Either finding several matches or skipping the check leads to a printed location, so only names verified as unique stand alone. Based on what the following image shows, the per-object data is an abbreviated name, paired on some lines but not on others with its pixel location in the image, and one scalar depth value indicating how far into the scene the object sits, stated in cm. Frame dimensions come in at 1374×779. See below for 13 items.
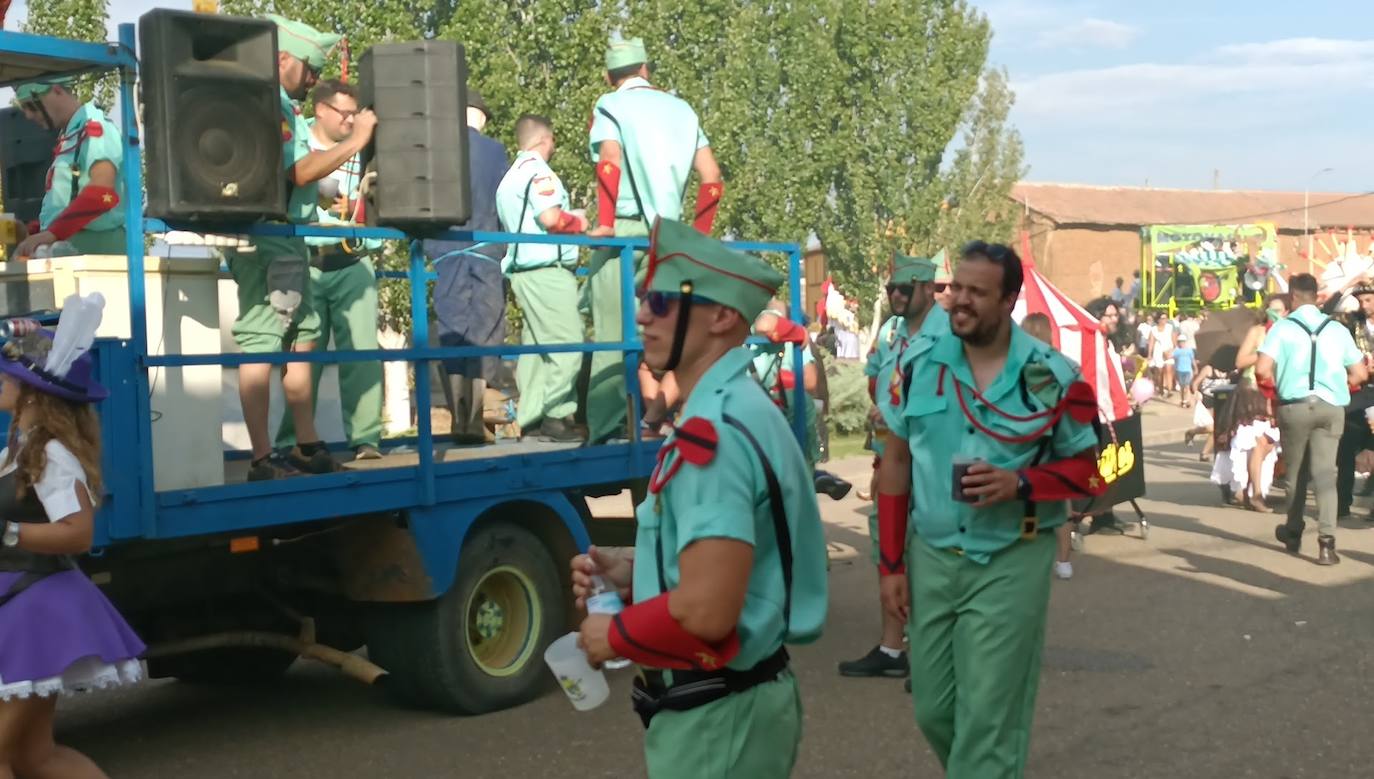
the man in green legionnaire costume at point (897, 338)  847
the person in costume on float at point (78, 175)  702
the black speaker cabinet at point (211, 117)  654
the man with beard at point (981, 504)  498
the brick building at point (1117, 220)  7062
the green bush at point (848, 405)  2569
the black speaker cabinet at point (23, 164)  825
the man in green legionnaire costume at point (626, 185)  899
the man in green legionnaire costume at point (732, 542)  335
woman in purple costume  502
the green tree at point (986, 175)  4956
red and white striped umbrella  1332
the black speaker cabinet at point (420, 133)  746
